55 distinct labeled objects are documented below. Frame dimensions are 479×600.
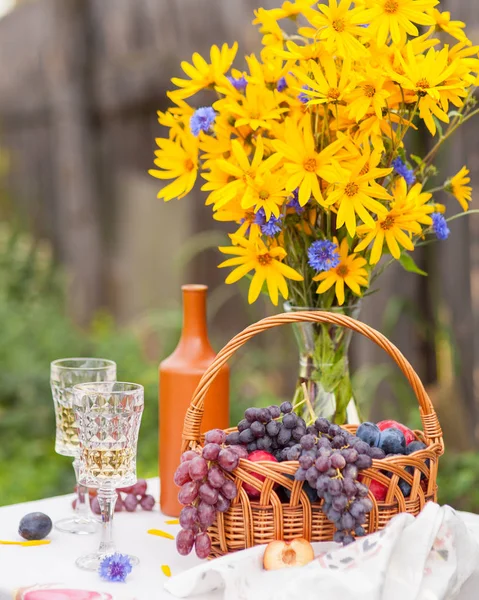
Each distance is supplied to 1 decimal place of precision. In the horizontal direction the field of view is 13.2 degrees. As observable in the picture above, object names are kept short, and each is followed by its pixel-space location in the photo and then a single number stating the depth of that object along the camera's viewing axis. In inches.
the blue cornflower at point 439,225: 92.6
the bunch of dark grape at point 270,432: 85.8
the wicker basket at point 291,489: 84.2
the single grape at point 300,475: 83.4
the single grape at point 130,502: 94.4
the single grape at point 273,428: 85.7
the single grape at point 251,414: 85.9
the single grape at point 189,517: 84.5
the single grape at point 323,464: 82.8
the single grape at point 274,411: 86.3
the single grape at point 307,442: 84.1
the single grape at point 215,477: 83.9
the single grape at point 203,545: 84.7
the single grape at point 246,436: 86.0
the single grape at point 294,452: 84.4
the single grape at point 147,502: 94.7
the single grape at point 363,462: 83.6
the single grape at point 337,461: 83.0
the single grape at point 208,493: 84.0
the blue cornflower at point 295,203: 90.3
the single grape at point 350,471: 83.1
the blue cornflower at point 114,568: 85.0
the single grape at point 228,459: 83.9
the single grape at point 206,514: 84.1
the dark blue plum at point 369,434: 86.3
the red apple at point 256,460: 84.7
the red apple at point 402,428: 88.6
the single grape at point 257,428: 85.8
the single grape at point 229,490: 84.1
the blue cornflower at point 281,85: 92.7
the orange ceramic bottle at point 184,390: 92.5
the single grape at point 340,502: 82.8
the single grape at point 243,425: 86.4
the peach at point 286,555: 83.4
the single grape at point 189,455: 84.8
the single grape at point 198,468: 83.9
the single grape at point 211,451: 84.0
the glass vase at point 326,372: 92.4
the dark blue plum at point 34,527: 89.8
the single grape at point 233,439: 86.2
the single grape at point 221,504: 84.3
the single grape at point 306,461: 83.3
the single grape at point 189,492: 84.3
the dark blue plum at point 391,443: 86.1
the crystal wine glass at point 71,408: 91.4
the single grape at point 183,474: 84.4
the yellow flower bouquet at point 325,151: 87.5
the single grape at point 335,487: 82.6
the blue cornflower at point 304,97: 90.5
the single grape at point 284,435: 85.7
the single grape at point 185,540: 85.1
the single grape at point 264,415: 86.0
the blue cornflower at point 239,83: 92.1
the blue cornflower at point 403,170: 91.0
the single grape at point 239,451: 84.3
